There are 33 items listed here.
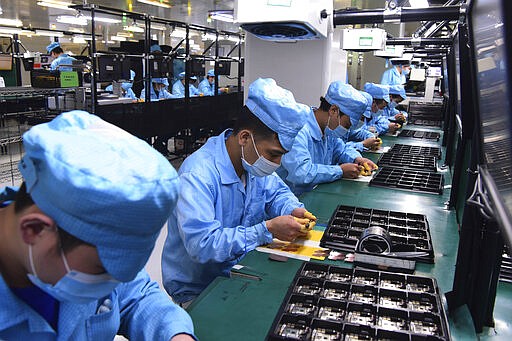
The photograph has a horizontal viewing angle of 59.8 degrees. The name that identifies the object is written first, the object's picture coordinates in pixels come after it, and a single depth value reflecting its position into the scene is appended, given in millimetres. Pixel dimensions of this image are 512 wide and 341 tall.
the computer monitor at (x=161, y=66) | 6902
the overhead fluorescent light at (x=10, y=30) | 10067
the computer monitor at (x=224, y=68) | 9062
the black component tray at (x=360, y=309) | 1255
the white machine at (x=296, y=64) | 3273
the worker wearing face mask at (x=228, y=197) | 1756
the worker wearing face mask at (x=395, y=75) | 8203
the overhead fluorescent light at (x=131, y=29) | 13930
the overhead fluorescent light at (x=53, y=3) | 9145
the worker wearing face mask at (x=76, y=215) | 787
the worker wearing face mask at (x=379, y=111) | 5602
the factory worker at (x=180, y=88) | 10980
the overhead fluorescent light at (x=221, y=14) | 9670
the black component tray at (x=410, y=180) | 2967
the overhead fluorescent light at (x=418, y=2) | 2641
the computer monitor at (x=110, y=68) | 5969
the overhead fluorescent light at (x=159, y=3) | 9327
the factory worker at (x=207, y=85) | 12492
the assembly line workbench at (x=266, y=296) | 1324
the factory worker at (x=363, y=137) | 4508
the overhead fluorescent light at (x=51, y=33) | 10134
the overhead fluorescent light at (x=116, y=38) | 16912
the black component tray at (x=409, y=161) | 3721
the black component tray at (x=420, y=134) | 5617
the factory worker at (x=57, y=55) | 8430
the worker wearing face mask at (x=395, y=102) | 6824
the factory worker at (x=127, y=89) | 8400
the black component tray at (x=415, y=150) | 4398
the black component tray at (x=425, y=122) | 7102
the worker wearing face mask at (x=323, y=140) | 3010
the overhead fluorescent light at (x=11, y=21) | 12875
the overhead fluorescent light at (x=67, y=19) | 11602
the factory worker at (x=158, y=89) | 9438
